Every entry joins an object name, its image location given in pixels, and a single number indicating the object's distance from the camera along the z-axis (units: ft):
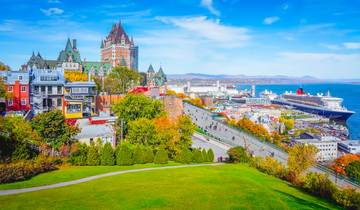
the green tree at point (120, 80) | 265.75
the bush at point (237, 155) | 142.56
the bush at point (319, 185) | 89.35
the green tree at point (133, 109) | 159.63
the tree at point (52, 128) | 112.78
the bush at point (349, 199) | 77.41
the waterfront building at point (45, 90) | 159.02
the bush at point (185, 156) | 130.52
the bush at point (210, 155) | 138.92
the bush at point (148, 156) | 123.24
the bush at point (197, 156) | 133.80
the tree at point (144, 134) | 135.44
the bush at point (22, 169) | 77.30
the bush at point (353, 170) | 158.59
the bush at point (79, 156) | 111.34
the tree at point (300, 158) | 106.63
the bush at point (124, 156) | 116.88
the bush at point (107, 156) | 115.44
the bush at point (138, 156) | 120.93
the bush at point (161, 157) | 122.21
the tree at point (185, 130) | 144.87
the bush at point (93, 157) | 113.09
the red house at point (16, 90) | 148.79
